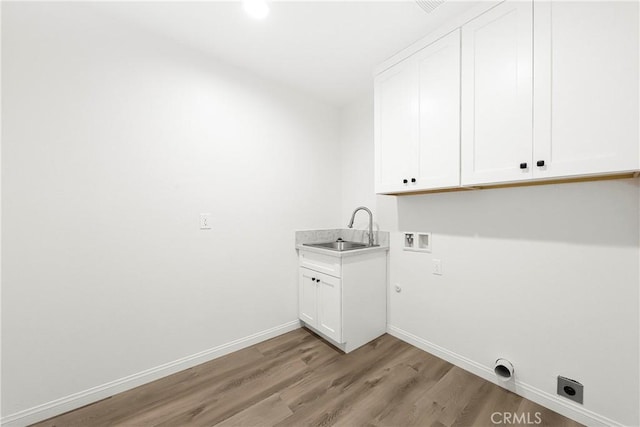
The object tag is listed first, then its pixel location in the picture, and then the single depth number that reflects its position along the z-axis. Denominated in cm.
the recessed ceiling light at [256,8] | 154
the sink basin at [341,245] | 267
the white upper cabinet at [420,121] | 167
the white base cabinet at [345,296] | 209
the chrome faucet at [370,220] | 251
